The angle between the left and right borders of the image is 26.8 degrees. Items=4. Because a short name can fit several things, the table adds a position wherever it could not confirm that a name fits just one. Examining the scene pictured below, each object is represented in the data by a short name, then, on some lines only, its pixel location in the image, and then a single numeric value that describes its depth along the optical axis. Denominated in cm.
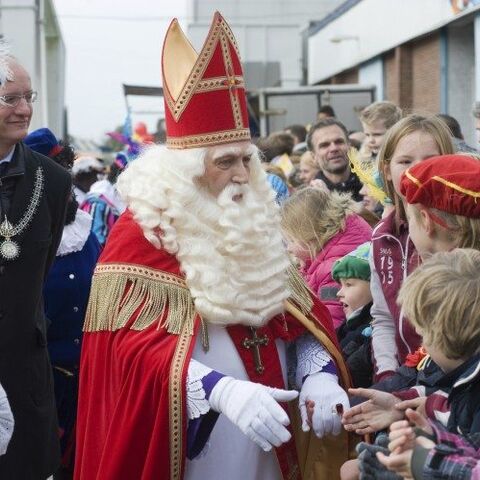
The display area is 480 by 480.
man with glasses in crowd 382
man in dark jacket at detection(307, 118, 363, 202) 661
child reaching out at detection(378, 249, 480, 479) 243
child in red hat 304
